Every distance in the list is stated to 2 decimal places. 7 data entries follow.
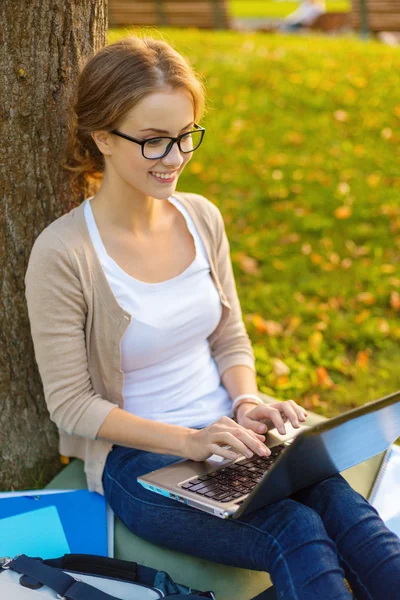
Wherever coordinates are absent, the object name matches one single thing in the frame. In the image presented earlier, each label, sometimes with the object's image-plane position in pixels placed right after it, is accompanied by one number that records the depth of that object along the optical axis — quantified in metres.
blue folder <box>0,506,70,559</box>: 2.45
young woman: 2.16
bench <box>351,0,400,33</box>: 9.45
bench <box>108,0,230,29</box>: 10.07
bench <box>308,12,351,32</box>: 13.42
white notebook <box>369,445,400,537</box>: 2.58
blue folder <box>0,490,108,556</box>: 2.49
